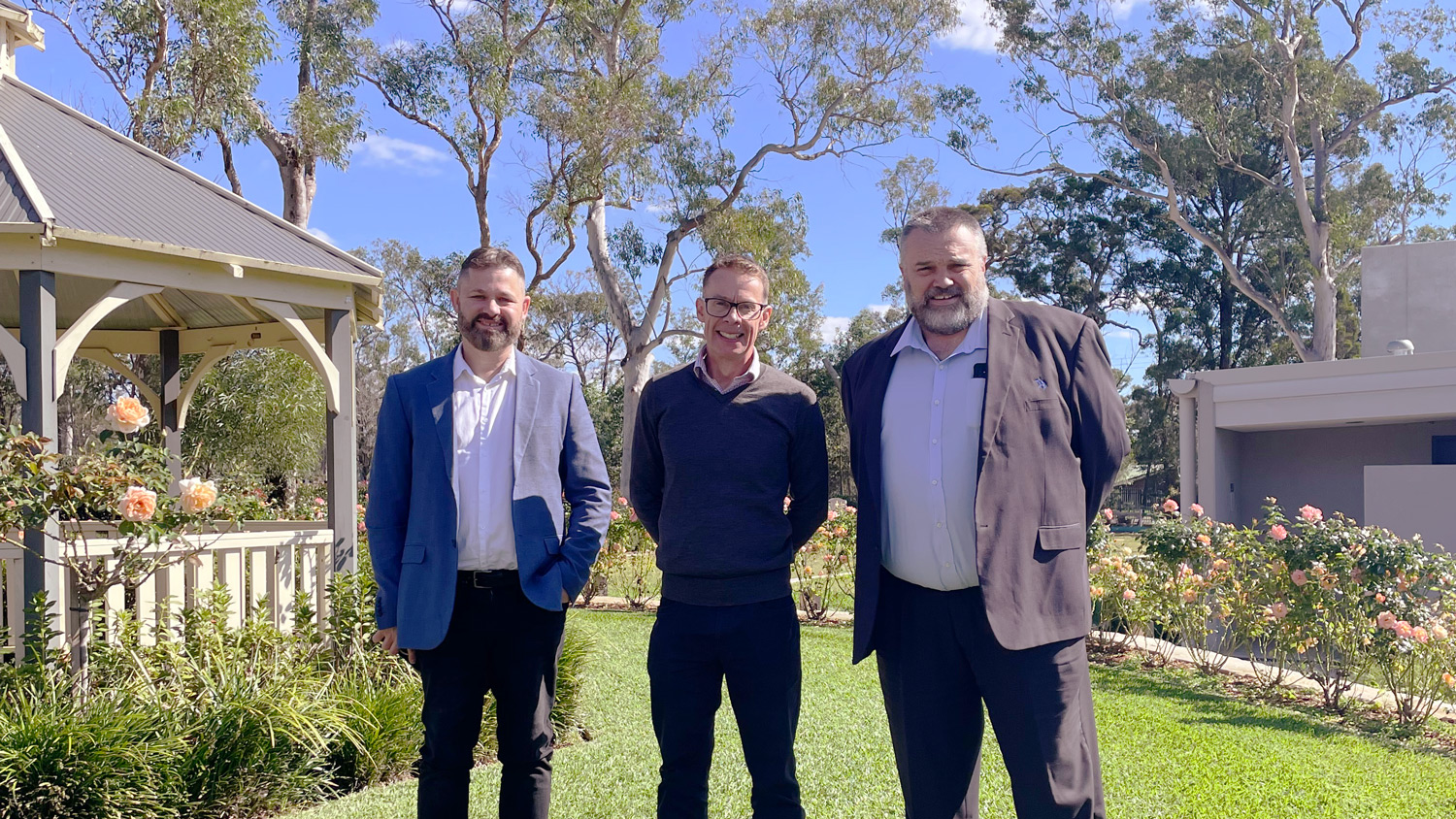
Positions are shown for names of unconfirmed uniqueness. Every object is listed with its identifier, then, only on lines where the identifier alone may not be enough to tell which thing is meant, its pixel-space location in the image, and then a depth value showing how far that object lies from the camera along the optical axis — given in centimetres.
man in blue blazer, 301
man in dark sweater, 294
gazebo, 506
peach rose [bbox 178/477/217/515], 473
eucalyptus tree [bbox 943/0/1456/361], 2269
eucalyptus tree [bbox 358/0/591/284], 1906
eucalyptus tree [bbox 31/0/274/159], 1411
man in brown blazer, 265
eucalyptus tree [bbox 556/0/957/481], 2031
